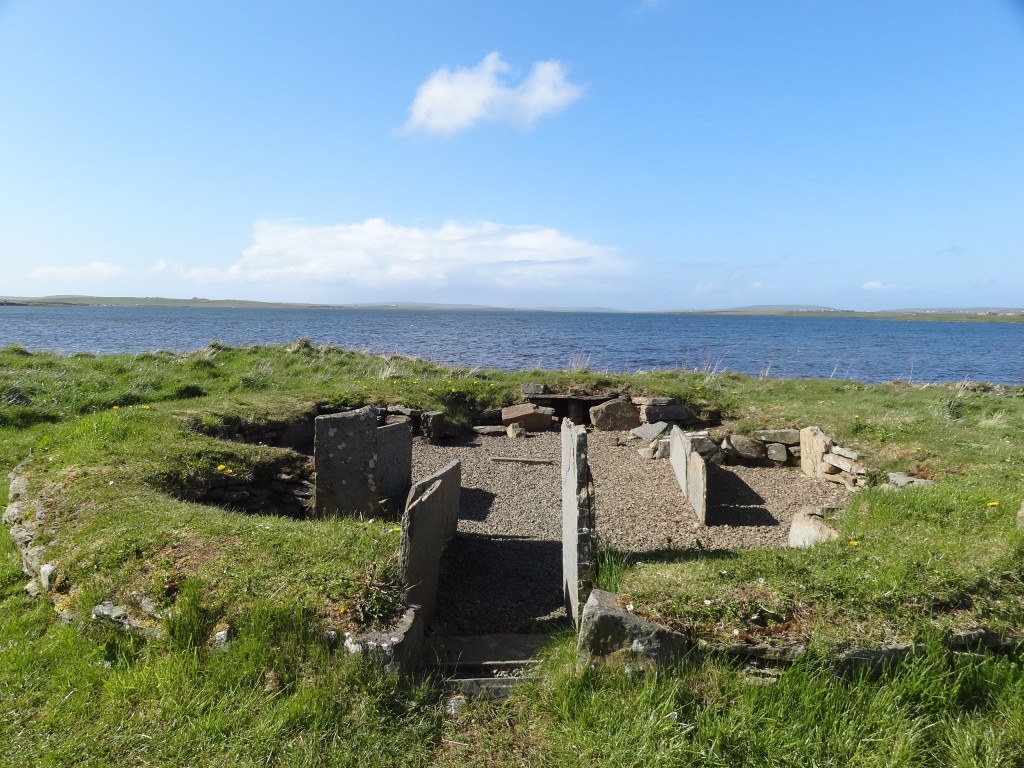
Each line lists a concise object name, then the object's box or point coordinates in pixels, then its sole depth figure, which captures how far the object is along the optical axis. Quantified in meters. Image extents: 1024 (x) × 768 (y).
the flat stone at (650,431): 12.32
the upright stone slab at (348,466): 7.31
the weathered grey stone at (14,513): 6.12
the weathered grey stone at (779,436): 10.99
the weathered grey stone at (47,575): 4.86
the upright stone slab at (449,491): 5.27
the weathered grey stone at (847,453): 9.55
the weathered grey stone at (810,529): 6.44
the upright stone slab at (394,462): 7.61
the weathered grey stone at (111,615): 4.22
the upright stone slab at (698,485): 8.03
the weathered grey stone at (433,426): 12.34
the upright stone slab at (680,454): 9.23
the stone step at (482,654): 4.23
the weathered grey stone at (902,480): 8.20
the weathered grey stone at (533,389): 14.49
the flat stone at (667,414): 13.16
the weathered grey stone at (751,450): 11.03
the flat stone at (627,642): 3.85
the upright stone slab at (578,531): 4.64
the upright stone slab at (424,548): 4.59
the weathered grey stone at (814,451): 10.05
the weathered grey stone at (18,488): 6.76
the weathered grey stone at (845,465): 9.22
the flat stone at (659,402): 13.38
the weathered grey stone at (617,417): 13.56
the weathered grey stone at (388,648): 3.81
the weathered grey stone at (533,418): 13.39
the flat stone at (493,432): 13.11
